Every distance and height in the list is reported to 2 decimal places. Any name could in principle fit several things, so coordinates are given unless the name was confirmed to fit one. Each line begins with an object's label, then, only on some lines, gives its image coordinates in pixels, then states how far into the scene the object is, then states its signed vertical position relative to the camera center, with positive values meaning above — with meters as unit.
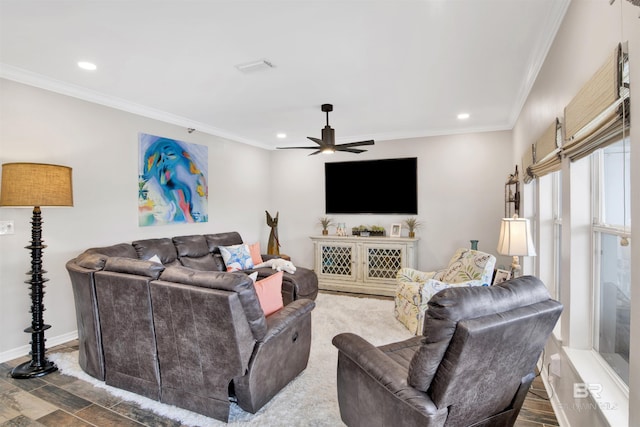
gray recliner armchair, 1.39 -0.66
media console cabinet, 5.26 -0.77
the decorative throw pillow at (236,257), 4.68 -0.61
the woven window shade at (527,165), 2.99 +0.45
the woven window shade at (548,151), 2.11 +0.43
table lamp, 2.72 -0.21
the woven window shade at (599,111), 1.20 +0.42
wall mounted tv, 5.61 +0.46
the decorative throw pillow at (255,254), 5.01 -0.60
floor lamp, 2.66 +0.11
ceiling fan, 3.93 +0.83
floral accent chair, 3.25 -0.74
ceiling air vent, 2.85 +1.27
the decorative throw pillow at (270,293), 2.38 -0.58
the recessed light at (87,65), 2.89 +1.29
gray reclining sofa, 2.04 -0.81
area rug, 2.19 -1.31
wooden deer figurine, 6.15 -0.46
